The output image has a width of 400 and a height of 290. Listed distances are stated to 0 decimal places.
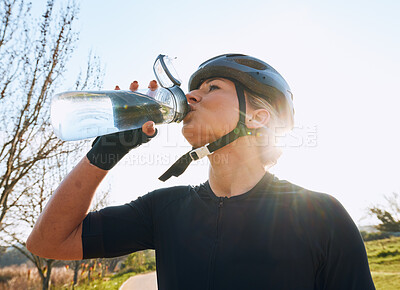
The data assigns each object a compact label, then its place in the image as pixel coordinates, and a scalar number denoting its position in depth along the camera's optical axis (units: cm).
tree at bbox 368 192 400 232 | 1324
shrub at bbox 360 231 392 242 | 1380
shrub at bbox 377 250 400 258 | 1199
